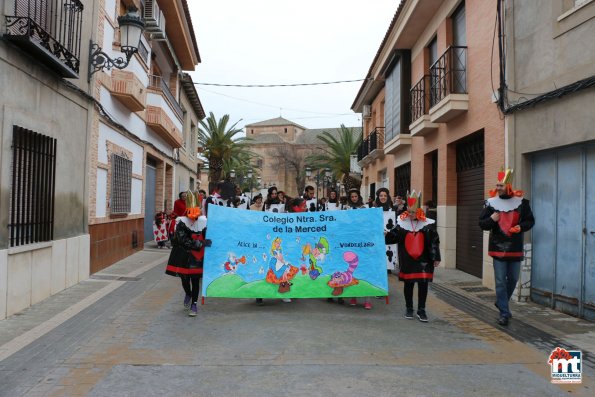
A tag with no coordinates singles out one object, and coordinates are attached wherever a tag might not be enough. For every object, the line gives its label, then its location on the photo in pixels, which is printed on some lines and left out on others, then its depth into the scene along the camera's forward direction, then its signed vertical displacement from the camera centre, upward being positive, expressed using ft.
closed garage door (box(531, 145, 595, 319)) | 21.53 -0.78
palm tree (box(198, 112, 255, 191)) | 111.45 +15.23
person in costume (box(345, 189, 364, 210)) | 27.78 +0.60
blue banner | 22.62 -2.09
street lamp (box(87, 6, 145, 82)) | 29.68 +10.14
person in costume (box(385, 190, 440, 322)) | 21.18 -1.72
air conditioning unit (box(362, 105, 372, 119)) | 80.59 +16.06
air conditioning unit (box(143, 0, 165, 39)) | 44.88 +17.39
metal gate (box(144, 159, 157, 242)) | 54.95 +0.86
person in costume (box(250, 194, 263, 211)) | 31.40 +0.32
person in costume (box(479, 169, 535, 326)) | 20.34 -0.92
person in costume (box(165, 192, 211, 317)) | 21.68 -1.80
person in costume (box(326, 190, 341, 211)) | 32.34 +0.61
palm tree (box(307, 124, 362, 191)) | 115.03 +12.63
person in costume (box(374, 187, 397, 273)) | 27.09 +0.28
